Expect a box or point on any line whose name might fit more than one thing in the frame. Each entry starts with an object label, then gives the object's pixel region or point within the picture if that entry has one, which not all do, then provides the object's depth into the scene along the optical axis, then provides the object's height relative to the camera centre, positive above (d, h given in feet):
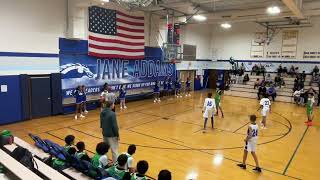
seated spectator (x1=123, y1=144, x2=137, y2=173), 14.62 -5.63
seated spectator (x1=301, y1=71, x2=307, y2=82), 63.22 -1.56
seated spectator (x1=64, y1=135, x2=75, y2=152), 17.33 -5.24
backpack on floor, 13.33 -5.17
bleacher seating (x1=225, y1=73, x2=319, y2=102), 60.96 -5.36
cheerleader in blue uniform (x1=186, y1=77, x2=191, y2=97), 63.46 -4.97
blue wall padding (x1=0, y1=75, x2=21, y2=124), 32.53 -4.85
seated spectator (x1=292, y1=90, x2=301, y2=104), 56.08 -5.84
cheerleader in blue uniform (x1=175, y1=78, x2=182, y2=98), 60.39 -4.74
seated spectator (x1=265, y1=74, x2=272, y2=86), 65.05 -2.87
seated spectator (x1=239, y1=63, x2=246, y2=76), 72.11 -0.25
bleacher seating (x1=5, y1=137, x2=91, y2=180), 12.45 -5.84
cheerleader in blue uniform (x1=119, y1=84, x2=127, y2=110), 45.16 -5.52
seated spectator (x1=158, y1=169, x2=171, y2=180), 11.43 -4.93
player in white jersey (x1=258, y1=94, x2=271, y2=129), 34.19 -4.90
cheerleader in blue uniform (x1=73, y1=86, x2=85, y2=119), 38.55 -4.69
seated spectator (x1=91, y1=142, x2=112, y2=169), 15.31 -5.65
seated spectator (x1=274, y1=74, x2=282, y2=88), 63.57 -2.98
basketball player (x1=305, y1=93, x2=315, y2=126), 37.96 -5.44
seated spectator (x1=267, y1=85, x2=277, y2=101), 60.70 -5.56
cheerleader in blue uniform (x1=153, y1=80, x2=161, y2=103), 54.08 -5.38
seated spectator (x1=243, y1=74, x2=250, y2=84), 70.56 -2.88
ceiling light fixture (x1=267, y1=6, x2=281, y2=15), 39.86 +9.59
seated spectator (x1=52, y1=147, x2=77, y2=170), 15.19 -5.98
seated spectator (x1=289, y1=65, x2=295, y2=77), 65.72 -0.38
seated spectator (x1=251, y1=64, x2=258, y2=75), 71.15 -0.04
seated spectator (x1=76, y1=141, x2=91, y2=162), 15.40 -5.59
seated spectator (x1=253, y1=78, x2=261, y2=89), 66.40 -3.84
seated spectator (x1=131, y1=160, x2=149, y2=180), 13.16 -5.45
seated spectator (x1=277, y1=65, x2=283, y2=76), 67.33 -0.18
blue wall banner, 39.70 -0.72
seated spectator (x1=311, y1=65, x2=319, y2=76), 62.69 -0.24
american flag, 42.57 +5.90
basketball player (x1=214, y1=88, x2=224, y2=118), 39.85 -4.77
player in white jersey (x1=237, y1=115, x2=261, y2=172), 20.44 -5.71
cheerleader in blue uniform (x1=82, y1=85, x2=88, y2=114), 39.49 -5.52
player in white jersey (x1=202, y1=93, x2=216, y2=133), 31.76 -4.79
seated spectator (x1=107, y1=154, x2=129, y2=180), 14.02 -5.86
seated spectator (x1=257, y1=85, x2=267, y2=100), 61.61 -5.27
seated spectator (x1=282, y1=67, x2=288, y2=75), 67.00 -0.41
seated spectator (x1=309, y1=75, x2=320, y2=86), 61.62 -2.20
